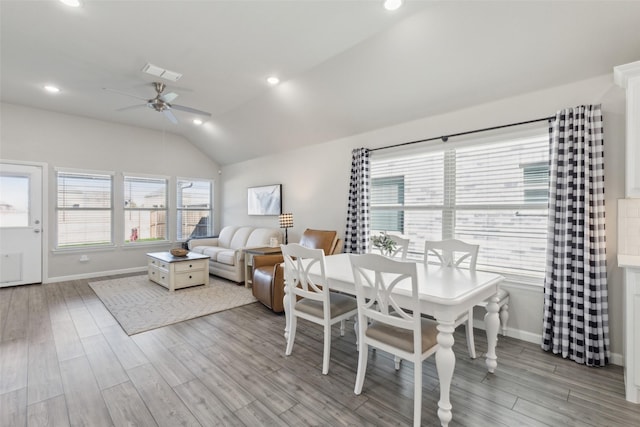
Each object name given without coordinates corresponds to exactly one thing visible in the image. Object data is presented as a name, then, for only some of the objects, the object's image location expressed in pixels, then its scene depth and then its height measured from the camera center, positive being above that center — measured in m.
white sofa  5.04 -0.69
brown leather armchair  3.61 -0.76
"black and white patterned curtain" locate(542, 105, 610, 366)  2.39 -0.25
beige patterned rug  3.43 -1.26
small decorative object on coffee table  4.89 -0.68
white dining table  1.71 -0.54
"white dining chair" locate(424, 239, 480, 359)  2.51 -0.37
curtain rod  2.76 +0.91
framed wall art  5.76 +0.28
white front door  4.77 -0.22
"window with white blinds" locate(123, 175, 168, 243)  6.07 +0.07
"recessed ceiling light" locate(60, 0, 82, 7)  2.43 +1.78
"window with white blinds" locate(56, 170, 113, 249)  5.37 +0.05
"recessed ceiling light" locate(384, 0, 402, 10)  2.37 +1.75
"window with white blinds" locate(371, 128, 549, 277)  2.88 +0.19
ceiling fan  3.68 +1.42
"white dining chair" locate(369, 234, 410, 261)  2.99 -0.36
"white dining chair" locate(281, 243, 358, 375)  2.31 -0.77
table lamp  5.05 -0.12
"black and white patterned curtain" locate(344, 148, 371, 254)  4.14 +0.18
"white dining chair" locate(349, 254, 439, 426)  1.73 -0.73
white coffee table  4.58 -0.95
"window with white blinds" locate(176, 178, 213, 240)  6.84 +0.13
